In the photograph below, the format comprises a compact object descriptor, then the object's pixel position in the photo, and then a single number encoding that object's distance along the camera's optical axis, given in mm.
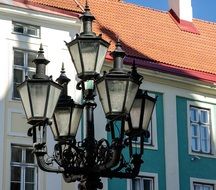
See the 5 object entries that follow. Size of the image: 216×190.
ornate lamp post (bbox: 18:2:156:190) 7266
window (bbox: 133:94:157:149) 18156
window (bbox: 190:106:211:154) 19375
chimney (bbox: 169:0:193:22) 23250
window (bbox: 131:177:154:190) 17516
